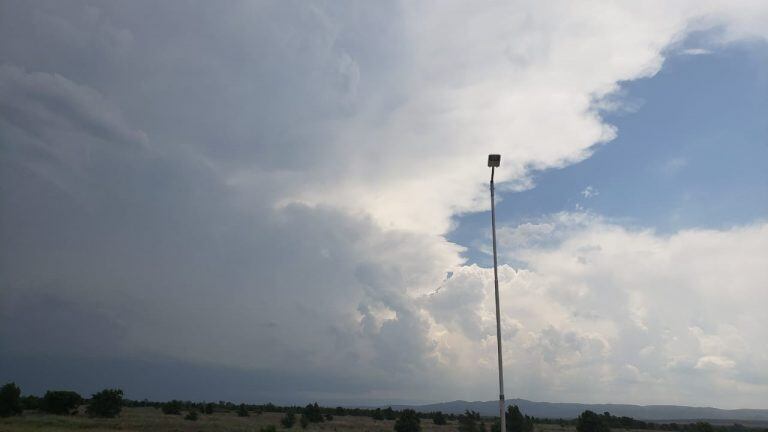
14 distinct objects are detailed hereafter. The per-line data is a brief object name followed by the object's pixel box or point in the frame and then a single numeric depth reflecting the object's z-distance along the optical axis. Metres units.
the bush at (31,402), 70.56
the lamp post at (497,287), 27.10
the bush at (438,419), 82.44
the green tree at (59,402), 66.75
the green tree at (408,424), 62.44
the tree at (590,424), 64.94
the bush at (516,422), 63.62
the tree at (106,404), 64.81
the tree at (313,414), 76.12
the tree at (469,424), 65.71
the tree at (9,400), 59.22
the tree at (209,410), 88.49
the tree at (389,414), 92.50
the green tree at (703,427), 77.88
